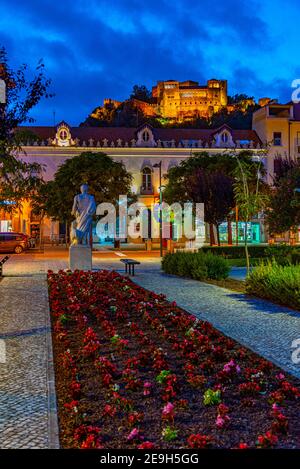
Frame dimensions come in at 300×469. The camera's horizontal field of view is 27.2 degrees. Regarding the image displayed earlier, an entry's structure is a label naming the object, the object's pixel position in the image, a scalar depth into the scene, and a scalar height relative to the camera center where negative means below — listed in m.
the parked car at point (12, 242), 42.34 -0.67
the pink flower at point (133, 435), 5.16 -1.72
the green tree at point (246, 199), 18.62 +0.89
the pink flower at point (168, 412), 5.71 -1.69
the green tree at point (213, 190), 38.38 +2.42
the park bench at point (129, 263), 22.34 -1.26
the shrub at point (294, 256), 22.01 -1.05
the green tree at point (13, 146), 12.11 +1.73
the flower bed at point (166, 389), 5.32 -1.75
